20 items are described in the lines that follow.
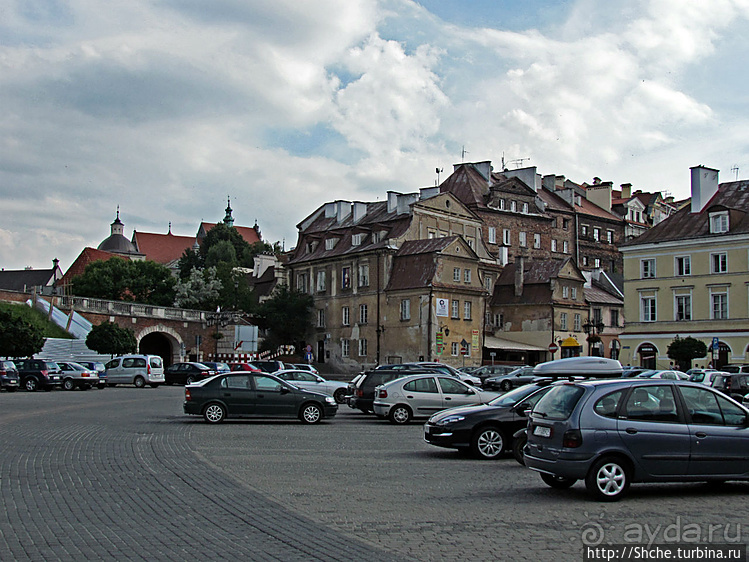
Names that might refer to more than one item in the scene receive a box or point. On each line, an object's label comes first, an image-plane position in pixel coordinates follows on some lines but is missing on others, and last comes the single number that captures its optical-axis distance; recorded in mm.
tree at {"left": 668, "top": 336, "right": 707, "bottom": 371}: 55094
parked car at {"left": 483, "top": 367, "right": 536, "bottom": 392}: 40344
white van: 54969
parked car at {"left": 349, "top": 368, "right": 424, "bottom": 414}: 27922
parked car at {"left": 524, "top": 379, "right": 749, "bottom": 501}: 11539
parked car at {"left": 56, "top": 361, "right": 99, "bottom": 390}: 48750
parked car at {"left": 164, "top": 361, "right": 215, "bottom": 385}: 56906
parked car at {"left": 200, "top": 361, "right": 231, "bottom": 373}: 57281
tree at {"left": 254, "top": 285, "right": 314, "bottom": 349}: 75188
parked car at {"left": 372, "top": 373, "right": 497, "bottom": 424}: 24984
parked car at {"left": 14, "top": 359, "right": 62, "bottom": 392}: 46375
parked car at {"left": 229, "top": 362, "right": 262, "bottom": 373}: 46800
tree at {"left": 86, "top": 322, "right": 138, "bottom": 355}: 63094
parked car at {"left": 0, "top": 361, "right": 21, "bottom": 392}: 44312
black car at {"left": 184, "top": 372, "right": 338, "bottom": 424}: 24672
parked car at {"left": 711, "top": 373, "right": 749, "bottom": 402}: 30516
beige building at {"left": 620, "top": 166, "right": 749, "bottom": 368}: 58781
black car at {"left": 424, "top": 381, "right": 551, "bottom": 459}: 16922
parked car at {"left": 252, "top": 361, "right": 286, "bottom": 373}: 46781
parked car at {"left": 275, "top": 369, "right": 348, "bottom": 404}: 33938
